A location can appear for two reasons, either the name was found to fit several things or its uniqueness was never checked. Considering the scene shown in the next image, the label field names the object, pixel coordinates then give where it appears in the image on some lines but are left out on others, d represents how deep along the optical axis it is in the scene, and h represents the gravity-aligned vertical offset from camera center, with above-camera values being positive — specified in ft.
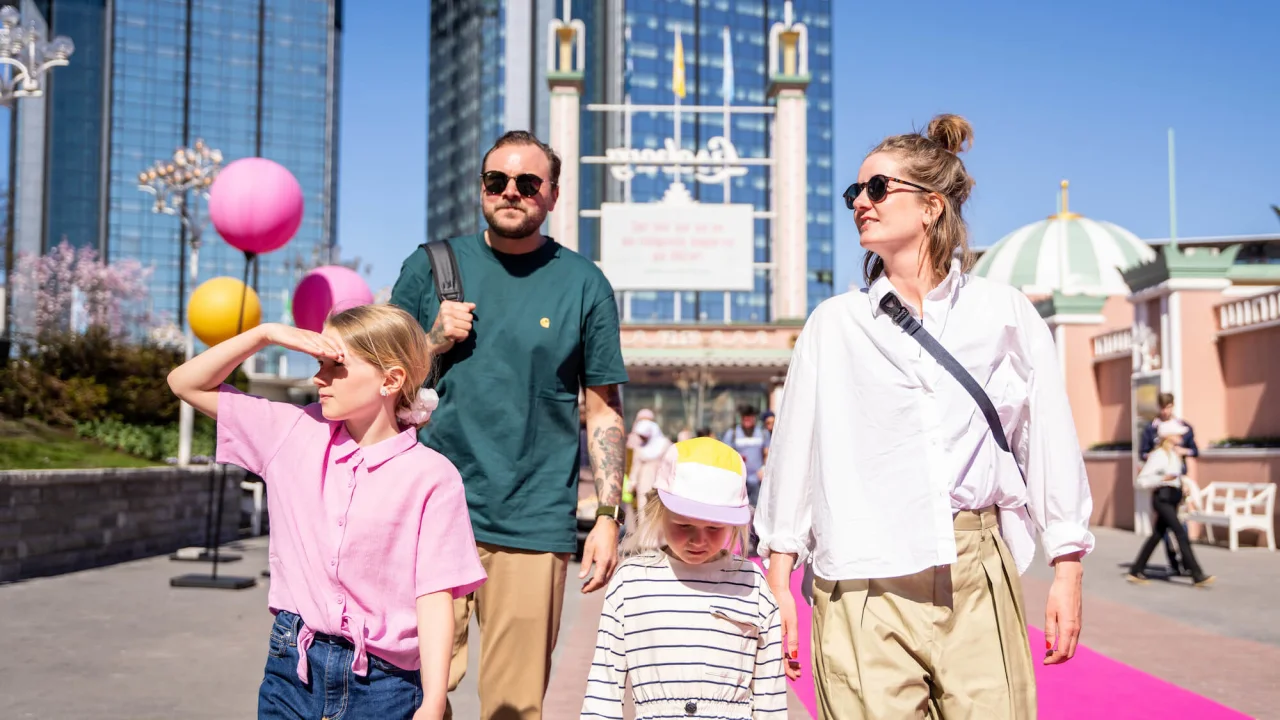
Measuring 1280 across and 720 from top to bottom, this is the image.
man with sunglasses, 11.69 -0.08
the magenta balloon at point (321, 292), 32.94 +2.96
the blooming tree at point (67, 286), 191.11 +18.70
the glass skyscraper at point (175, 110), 383.24 +94.19
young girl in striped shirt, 10.21 -1.79
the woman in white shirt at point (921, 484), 8.92 -0.58
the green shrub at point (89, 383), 56.39 +0.86
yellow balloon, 36.37 +2.73
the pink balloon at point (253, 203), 34.12 +5.50
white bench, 53.42 -4.58
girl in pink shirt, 8.48 -0.83
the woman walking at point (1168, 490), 38.99 -2.57
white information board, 121.08 +15.76
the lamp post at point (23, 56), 42.93 +12.22
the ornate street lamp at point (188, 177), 81.51 +14.97
